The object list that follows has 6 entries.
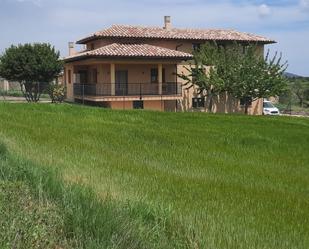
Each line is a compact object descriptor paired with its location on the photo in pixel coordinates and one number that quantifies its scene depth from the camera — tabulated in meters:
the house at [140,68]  42.44
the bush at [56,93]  42.62
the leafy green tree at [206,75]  45.00
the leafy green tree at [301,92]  63.50
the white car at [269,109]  51.37
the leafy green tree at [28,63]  50.28
